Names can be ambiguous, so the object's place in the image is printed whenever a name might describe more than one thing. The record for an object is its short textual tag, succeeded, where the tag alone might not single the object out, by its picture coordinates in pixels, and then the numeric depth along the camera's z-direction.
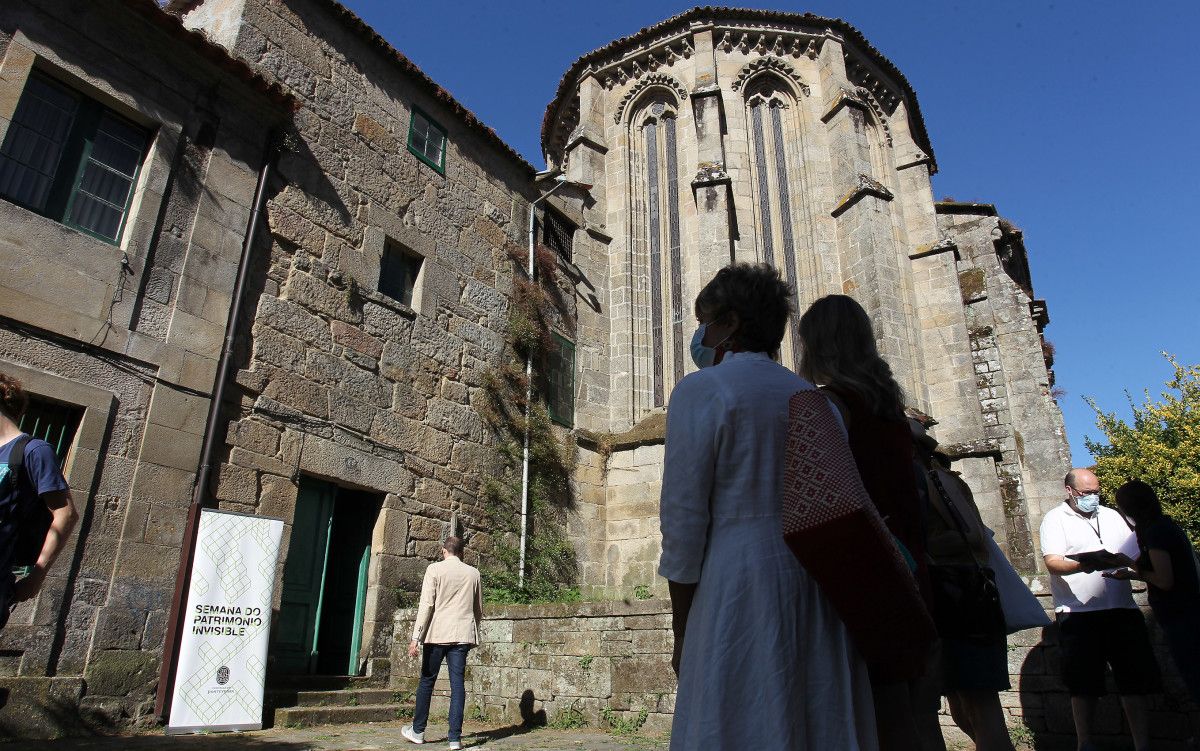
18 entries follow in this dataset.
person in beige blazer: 5.98
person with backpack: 2.85
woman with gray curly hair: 1.66
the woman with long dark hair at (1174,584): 3.89
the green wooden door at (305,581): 7.31
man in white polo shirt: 3.88
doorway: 7.39
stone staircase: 6.20
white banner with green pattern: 5.59
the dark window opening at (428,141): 10.36
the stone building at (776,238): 12.70
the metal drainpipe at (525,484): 10.20
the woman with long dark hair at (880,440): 2.02
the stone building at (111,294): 5.64
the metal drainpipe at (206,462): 5.78
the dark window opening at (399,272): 9.45
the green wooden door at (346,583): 7.86
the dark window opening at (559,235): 13.11
